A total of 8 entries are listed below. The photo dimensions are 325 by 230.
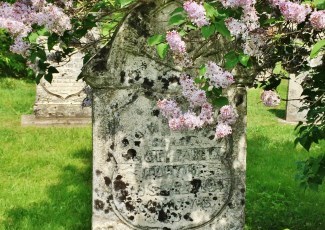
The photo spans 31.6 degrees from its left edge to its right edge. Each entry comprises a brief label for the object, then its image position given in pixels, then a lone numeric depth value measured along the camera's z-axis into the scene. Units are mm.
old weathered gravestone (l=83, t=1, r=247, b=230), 3783
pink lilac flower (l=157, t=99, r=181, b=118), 3244
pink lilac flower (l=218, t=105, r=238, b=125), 3281
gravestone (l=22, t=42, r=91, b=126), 10031
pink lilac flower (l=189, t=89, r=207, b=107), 3016
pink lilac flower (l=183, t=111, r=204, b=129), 3082
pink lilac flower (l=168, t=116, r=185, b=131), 3107
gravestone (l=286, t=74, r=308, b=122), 10438
